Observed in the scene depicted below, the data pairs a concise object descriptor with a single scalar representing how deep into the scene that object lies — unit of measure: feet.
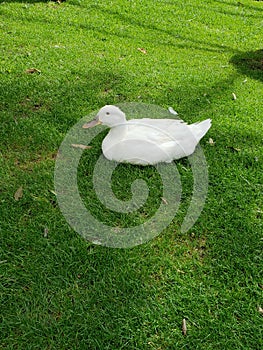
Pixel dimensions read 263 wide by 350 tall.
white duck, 10.15
